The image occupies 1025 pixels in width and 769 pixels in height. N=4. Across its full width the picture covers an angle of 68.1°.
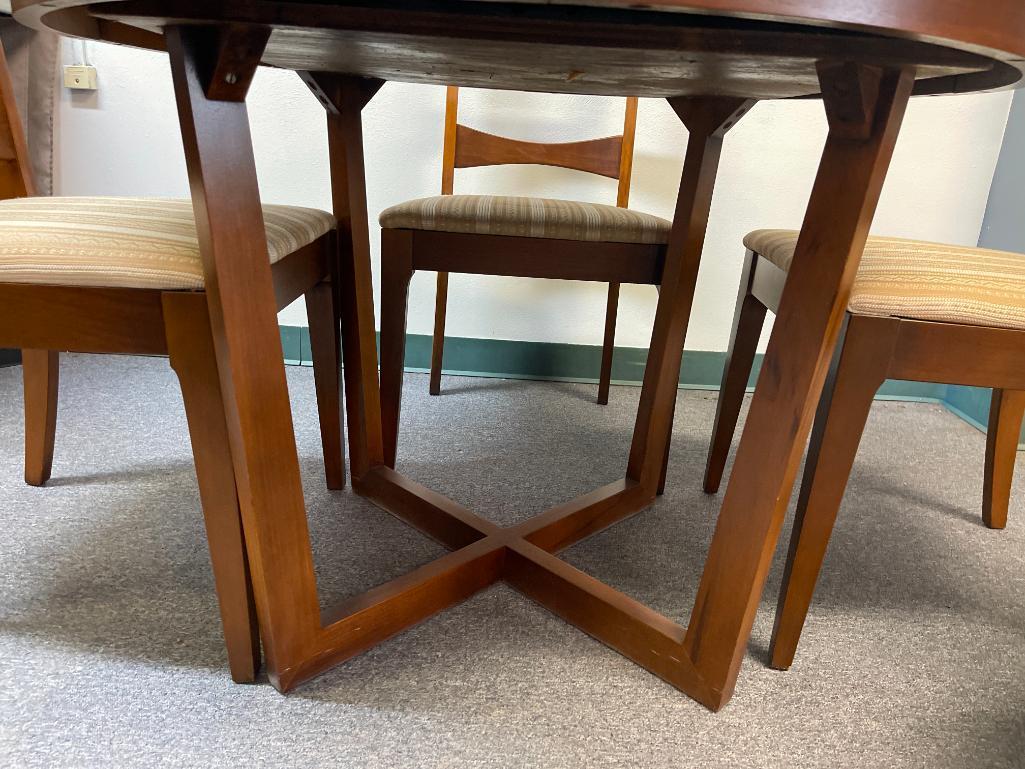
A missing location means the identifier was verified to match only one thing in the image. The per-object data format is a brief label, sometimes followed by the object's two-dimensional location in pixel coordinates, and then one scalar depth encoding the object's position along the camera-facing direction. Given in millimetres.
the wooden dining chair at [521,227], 1293
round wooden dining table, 665
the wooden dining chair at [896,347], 803
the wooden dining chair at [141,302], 720
